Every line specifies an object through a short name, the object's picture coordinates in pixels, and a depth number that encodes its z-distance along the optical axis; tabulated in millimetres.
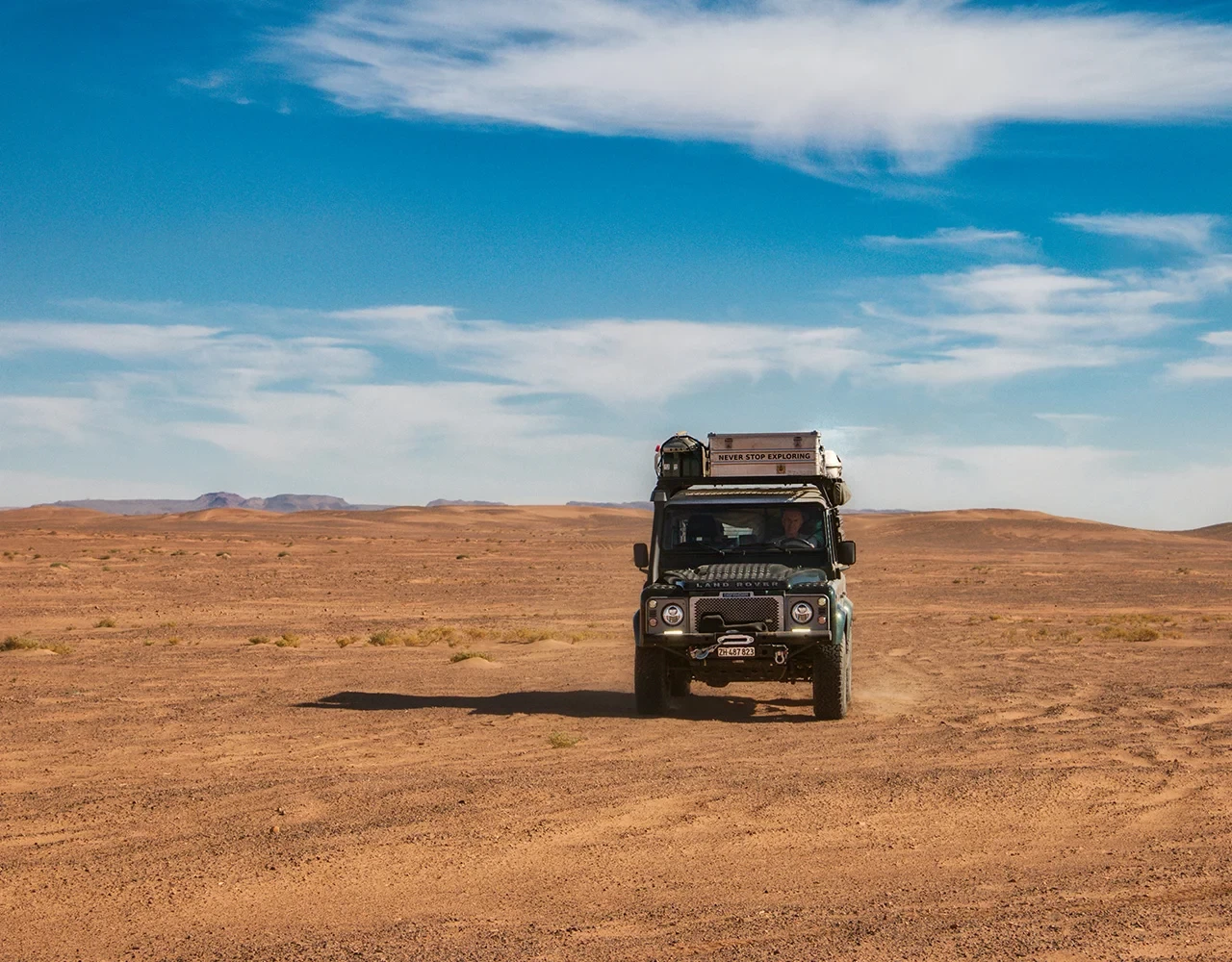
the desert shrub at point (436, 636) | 25922
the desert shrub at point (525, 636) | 26312
